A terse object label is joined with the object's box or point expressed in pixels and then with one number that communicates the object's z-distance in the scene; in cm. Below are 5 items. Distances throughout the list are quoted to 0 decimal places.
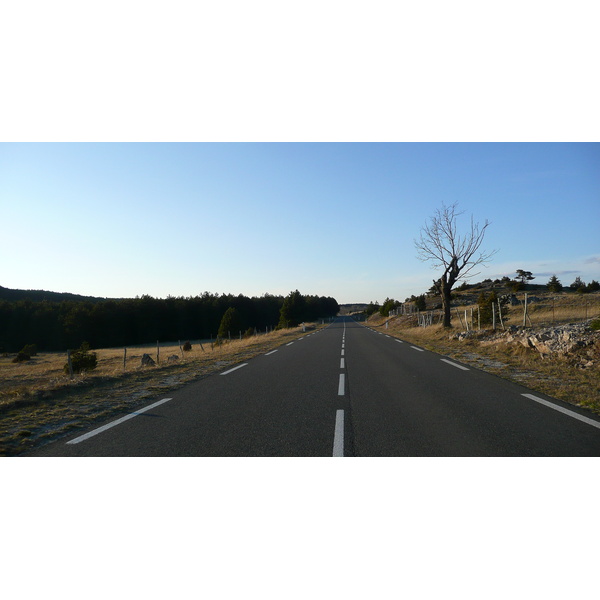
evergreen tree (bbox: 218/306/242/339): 6034
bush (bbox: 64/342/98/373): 2106
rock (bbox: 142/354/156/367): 1792
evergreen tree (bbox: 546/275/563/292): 5662
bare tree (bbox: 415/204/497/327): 2859
